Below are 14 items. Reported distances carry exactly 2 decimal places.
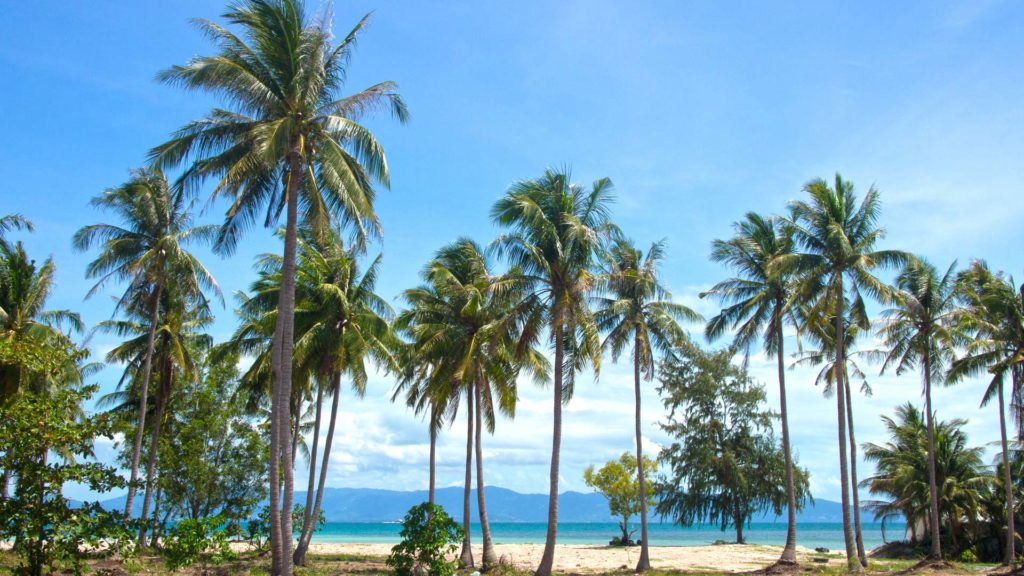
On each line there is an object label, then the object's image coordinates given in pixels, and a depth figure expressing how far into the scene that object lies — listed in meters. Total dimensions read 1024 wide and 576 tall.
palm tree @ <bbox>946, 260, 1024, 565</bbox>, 25.77
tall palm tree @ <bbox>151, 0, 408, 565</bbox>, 15.77
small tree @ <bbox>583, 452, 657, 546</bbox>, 38.00
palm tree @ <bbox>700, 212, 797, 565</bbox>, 27.41
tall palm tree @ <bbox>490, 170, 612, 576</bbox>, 21.23
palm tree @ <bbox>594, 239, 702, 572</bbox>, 25.77
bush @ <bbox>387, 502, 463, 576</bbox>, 19.38
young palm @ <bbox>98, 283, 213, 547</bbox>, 28.38
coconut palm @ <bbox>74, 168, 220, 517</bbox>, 25.03
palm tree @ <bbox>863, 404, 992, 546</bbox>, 33.69
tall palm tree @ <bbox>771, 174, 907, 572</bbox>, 24.28
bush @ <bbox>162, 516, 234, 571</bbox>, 15.55
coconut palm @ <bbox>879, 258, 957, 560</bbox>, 27.05
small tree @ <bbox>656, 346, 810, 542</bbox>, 38.28
